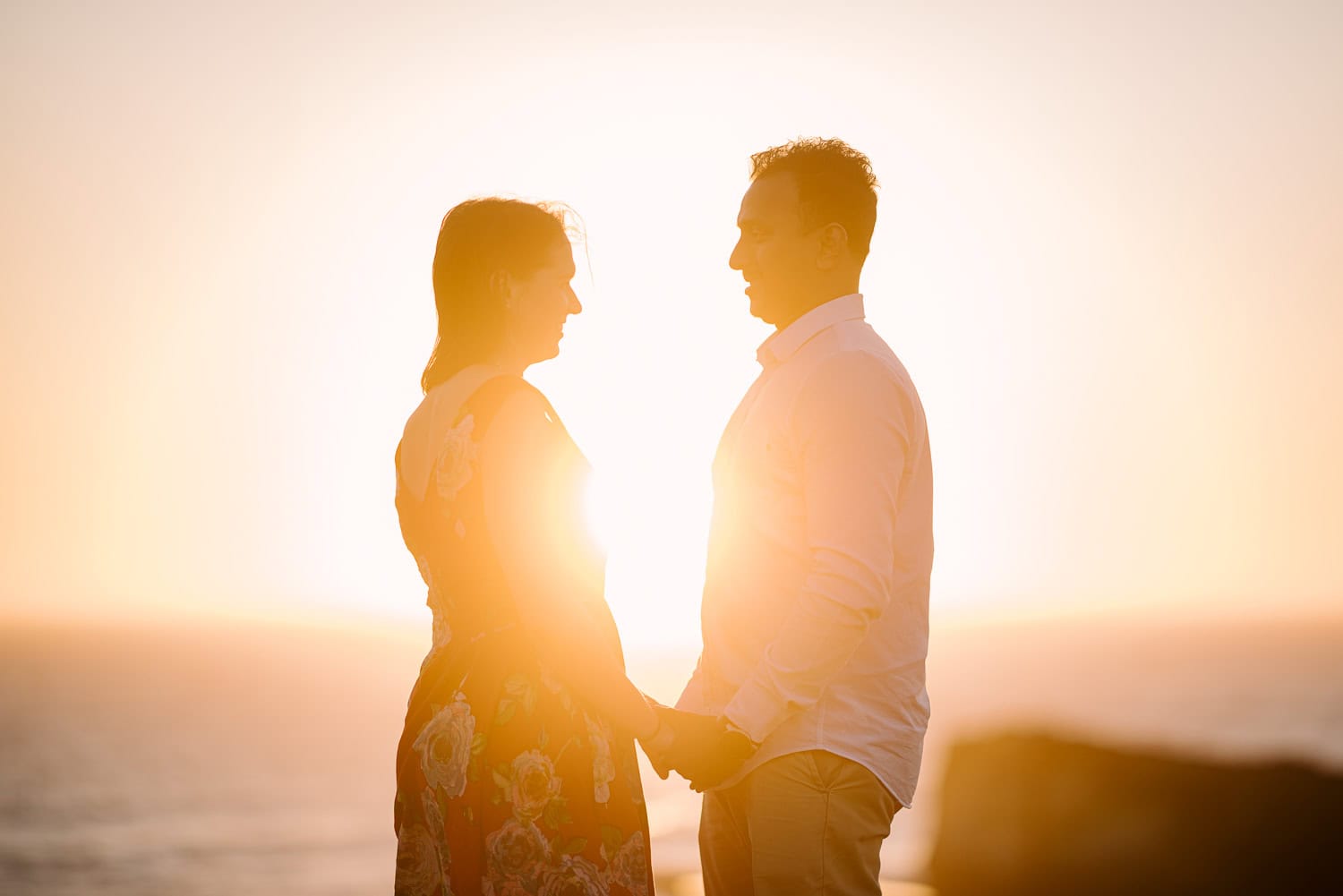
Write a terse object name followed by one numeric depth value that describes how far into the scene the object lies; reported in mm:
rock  17062
